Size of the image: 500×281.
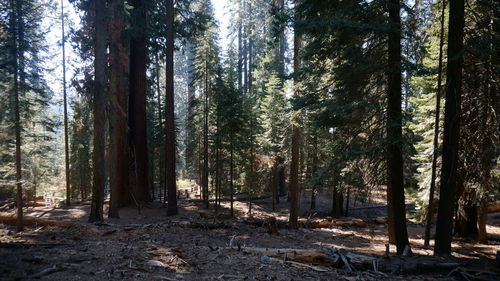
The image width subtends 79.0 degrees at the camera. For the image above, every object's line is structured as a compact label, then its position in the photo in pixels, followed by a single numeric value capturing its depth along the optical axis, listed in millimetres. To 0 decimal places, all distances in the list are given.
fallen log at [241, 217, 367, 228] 14617
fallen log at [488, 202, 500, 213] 21122
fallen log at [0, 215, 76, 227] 11871
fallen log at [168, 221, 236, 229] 12477
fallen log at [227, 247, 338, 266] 7215
